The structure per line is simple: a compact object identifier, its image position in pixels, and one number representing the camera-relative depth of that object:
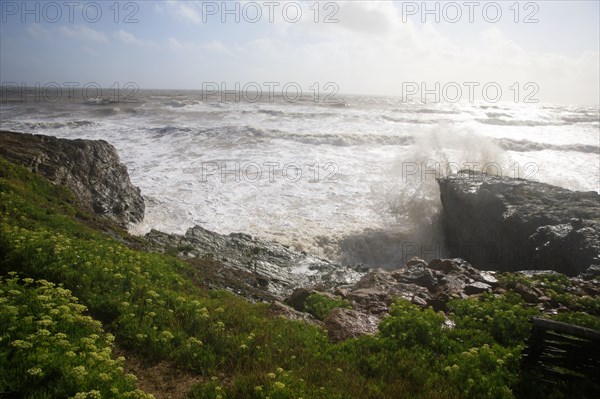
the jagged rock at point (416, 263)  16.64
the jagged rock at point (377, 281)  14.00
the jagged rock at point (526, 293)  11.64
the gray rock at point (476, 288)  12.77
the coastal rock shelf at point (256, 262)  15.79
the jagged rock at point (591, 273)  13.84
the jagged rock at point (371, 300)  11.63
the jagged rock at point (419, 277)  14.25
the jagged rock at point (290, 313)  10.40
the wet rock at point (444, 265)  15.66
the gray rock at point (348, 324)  9.55
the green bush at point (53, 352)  5.14
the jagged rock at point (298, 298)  12.25
